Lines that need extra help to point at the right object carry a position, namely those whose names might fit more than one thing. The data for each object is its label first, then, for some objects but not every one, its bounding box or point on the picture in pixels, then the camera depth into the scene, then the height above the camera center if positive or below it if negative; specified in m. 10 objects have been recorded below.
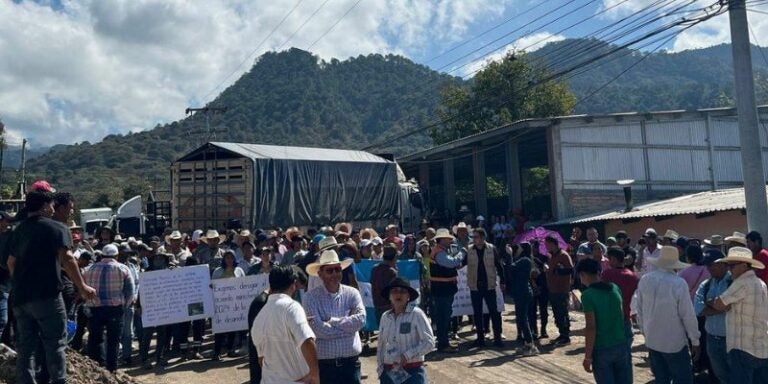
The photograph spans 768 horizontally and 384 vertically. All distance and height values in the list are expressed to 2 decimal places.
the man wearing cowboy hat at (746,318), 5.39 -0.95
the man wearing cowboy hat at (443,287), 9.44 -0.92
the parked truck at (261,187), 17.39 +1.62
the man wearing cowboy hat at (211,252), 10.67 -0.22
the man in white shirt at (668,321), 5.52 -0.96
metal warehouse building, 21.28 +2.69
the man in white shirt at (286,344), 4.11 -0.76
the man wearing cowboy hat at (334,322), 4.93 -0.74
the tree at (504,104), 44.69 +9.96
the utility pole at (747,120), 10.90 +1.87
